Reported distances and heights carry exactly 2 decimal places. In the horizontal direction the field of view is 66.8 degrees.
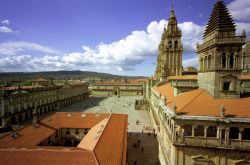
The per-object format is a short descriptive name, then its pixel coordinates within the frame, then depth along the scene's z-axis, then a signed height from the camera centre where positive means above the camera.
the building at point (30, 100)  54.69 -8.01
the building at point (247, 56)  56.46 +7.31
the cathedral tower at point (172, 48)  69.06 +11.70
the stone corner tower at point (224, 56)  23.94 +3.08
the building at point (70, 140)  18.72 -8.14
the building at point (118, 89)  147.00 -7.31
